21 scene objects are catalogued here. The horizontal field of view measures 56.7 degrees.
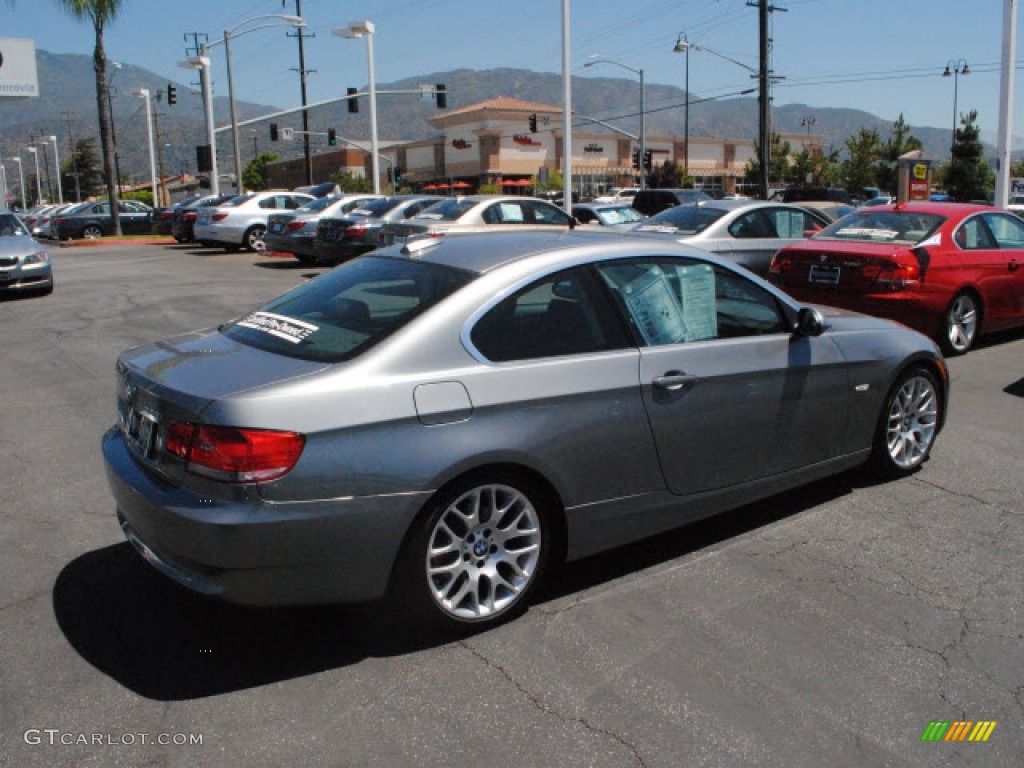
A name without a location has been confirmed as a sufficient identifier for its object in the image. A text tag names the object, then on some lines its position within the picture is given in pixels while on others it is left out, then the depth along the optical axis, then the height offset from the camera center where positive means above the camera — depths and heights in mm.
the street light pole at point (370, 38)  33938 +6411
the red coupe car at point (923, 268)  9047 -661
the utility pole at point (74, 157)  107419 +7817
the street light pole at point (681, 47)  39316 +6634
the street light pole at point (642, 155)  49762 +2736
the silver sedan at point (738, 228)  11984 -291
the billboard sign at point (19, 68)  41281 +6851
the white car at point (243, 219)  23891 -1
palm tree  33125 +7062
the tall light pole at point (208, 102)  37844 +4732
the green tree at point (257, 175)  101956 +4689
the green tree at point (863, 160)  61550 +2622
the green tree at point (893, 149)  57969 +3302
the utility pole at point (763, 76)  30555 +4099
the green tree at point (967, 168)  59719 +1885
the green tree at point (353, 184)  78125 +2620
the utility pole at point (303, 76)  50688 +7707
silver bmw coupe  3297 -807
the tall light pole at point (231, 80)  34156 +6534
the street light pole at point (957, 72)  67812 +9668
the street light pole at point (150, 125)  50062 +5276
